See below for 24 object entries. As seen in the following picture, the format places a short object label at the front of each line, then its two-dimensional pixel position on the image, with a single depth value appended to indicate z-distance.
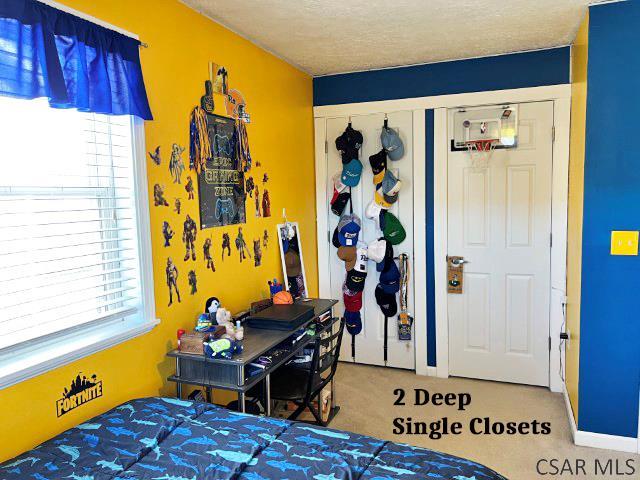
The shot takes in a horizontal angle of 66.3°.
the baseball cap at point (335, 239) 4.23
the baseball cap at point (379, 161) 4.00
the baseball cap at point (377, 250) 4.05
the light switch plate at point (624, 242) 2.69
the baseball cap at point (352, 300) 4.20
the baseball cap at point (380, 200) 4.04
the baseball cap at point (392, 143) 3.92
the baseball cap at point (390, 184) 3.94
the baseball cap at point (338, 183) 4.16
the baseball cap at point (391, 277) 4.05
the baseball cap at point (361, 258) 4.15
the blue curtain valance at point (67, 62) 1.63
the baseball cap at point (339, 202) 4.16
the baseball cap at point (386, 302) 4.10
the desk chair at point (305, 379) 2.72
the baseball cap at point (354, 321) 4.27
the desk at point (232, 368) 2.26
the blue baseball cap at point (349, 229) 4.14
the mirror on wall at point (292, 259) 3.69
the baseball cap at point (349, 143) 4.07
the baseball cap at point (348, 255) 4.15
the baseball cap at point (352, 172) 4.07
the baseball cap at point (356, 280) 4.16
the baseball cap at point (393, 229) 4.02
